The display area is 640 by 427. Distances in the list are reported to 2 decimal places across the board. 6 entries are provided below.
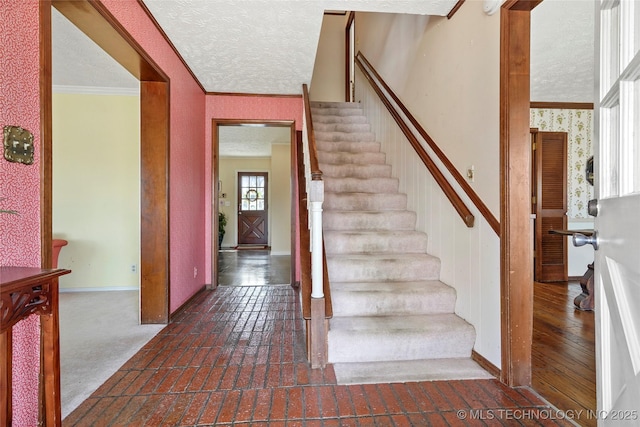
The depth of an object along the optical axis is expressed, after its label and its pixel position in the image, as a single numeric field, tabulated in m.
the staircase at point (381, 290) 2.06
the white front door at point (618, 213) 0.77
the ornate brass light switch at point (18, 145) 1.25
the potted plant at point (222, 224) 8.77
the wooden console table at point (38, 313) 0.99
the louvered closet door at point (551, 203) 4.41
